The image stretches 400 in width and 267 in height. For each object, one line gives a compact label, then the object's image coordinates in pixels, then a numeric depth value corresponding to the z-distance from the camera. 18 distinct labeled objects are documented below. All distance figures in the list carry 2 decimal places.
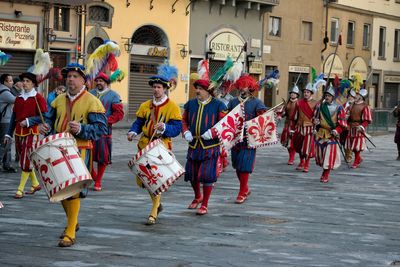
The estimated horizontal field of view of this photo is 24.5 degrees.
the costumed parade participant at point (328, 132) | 15.72
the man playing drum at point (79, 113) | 8.89
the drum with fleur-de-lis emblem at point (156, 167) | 9.58
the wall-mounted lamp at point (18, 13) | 29.11
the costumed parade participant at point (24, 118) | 12.49
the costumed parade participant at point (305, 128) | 17.94
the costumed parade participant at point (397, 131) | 22.20
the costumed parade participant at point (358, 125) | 19.62
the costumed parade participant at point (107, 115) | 13.22
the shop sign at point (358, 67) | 48.28
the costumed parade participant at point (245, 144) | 12.48
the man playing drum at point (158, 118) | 10.32
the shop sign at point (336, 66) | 45.88
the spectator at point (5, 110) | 15.56
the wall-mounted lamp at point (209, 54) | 37.47
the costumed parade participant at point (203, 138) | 10.95
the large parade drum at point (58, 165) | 8.26
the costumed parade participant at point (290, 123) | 18.95
